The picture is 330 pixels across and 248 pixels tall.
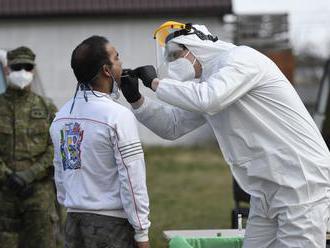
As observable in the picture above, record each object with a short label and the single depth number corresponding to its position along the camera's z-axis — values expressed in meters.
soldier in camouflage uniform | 14.17
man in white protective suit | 9.30
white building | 41.41
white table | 12.10
